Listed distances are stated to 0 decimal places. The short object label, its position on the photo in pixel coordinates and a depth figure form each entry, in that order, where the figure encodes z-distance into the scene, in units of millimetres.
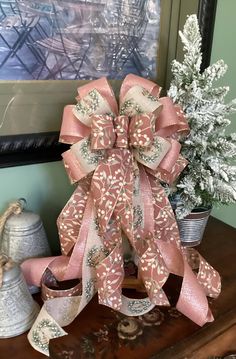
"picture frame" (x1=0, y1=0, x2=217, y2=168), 564
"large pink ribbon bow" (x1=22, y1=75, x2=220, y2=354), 498
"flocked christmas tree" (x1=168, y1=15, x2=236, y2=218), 589
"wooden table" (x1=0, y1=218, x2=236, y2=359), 467
